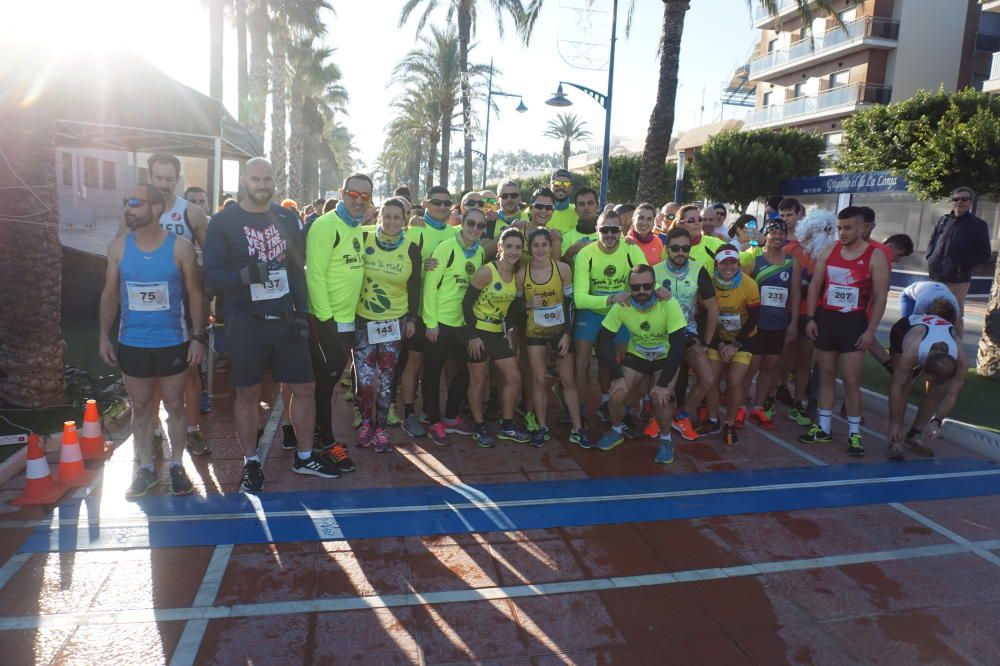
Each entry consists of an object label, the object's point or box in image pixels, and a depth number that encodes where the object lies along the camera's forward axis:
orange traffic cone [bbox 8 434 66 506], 4.02
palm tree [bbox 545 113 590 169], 60.09
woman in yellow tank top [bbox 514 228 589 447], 5.12
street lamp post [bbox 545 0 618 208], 15.57
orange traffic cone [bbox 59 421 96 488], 4.23
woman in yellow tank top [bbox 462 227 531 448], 5.02
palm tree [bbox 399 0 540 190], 23.19
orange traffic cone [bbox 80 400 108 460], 4.53
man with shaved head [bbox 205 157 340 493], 4.04
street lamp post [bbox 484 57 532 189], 27.80
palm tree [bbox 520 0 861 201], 11.41
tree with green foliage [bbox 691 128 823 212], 25.53
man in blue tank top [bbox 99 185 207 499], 4.02
